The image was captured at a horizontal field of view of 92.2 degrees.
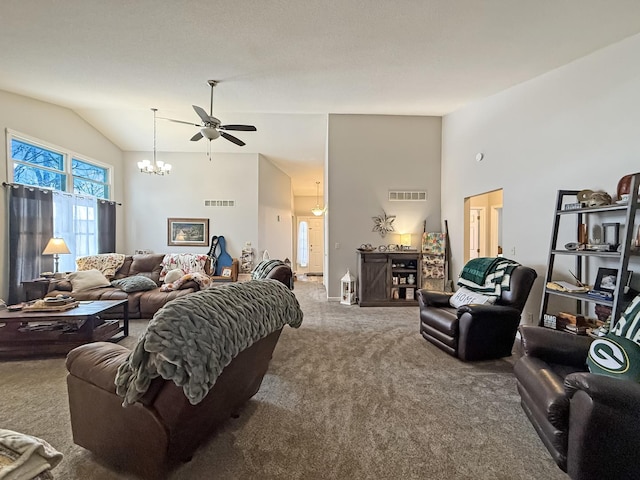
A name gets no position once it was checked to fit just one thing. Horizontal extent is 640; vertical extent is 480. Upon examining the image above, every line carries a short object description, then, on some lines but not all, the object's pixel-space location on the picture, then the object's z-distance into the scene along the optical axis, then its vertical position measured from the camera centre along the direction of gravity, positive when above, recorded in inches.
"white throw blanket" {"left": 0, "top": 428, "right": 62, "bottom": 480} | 38.9 -29.5
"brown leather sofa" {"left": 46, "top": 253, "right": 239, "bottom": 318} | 176.5 -35.4
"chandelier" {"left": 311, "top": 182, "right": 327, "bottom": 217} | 415.2 +37.8
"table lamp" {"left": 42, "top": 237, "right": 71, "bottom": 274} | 188.5 -8.3
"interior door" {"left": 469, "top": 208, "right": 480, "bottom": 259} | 279.1 +5.6
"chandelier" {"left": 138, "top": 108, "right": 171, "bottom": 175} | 233.4 +52.2
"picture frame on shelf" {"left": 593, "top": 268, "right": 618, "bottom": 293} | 105.3 -14.1
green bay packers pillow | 65.6 -26.2
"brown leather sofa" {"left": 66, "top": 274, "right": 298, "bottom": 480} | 57.3 -36.1
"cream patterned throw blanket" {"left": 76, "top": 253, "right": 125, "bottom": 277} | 210.5 -20.1
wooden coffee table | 126.6 -41.5
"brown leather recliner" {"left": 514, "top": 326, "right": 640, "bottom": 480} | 57.3 -36.4
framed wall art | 295.1 +3.0
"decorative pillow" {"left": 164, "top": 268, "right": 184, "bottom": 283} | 208.6 -28.0
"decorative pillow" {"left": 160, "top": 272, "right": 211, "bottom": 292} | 192.5 -30.5
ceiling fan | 161.5 +60.2
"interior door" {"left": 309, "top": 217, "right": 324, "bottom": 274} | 460.4 -12.9
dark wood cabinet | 222.1 -31.8
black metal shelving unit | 93.1 -3.7
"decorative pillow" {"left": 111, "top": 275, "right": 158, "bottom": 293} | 184.9 -30.6
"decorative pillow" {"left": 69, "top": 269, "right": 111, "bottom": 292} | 181.9 -27.9
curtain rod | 178.4 +28.8
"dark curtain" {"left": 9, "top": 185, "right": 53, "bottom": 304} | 180.5 -0.3
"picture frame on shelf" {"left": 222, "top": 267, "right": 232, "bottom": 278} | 270.9 -32.3
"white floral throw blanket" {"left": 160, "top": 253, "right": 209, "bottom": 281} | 231.2 -21.3
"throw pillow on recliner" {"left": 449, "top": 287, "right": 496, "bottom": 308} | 133.2 -27.1
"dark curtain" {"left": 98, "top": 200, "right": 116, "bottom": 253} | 258.1 +6.6
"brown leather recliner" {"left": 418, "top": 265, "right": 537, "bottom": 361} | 120.9 -34.8
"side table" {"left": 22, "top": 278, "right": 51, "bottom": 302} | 176.1 -31.9
